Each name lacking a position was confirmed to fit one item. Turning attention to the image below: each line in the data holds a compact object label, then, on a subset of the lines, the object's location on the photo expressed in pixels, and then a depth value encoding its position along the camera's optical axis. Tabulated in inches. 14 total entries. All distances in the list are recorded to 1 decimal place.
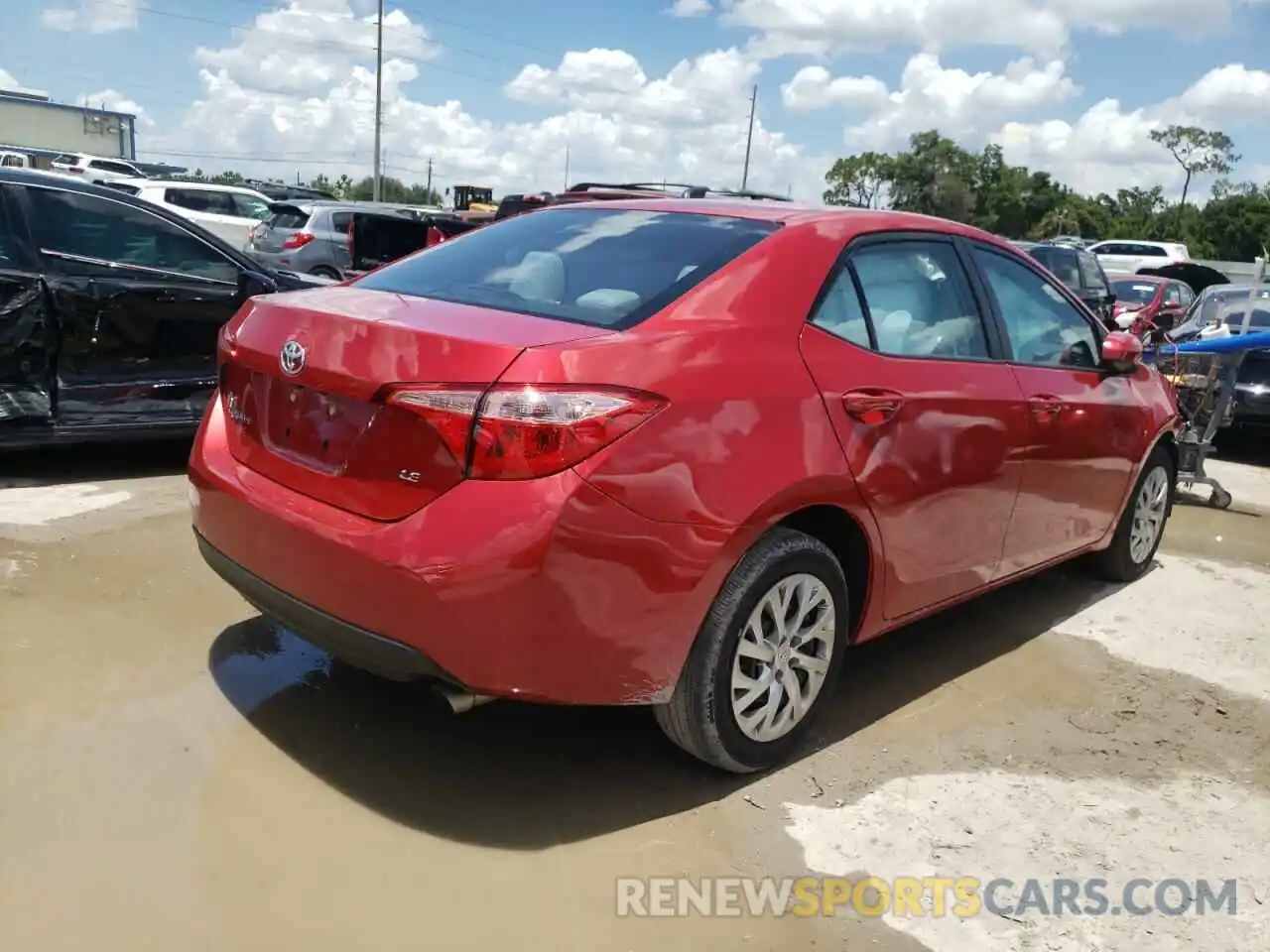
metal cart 266.5
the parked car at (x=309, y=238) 673.6
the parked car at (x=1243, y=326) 334.0
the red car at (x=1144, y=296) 486.9
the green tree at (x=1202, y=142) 2773.1
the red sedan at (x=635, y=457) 100.2
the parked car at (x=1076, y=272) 480.1
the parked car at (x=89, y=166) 1119.0
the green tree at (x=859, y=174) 3417.8
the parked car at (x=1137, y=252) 1279.5
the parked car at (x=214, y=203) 778.8
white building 3307.3
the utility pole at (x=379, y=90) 1560.0
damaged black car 211.9
